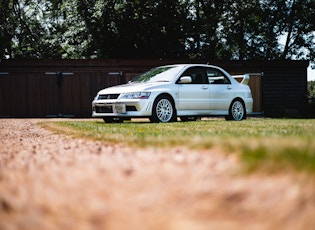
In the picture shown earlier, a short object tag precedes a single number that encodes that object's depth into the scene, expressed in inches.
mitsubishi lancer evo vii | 458.0
